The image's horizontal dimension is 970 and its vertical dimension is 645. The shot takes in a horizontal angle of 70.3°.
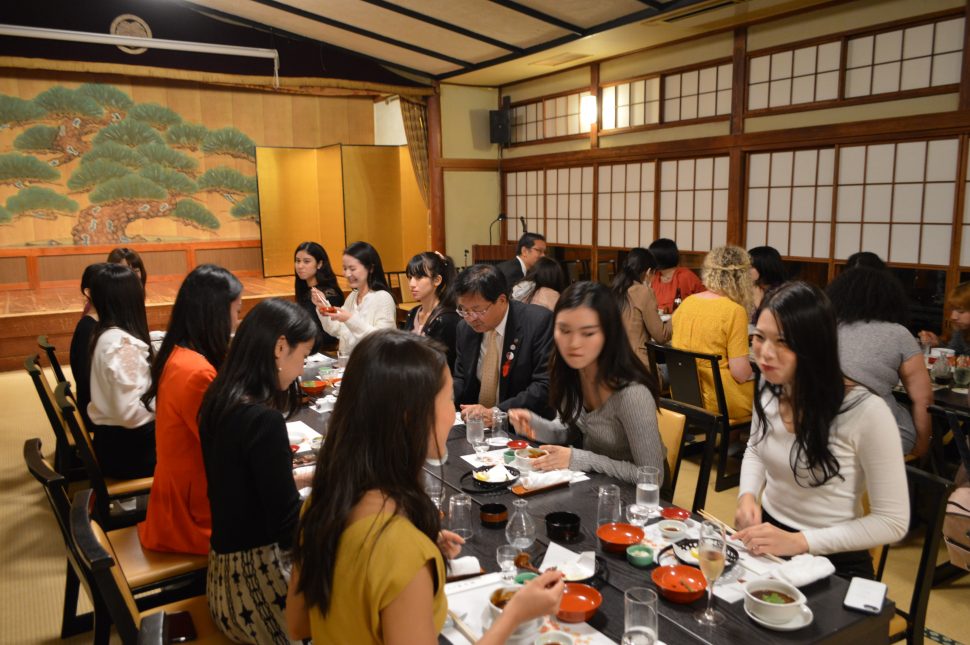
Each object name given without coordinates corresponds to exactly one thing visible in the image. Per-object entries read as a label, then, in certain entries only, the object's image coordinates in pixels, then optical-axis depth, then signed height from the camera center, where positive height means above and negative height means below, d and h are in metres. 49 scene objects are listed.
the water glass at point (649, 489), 1.93 -0.73
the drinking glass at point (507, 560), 1.58 -0.76
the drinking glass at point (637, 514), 1.86 -0.78
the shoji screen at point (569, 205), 7.69 +0.24
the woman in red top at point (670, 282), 5.77 -0.48
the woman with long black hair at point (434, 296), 3.58 -0.38
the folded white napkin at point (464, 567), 1.60 -0.79
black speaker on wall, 8.58 +1.26
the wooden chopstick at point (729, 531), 1.65 -0.79
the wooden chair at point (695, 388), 3.80 -0.92
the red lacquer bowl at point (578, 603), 1.42 -0.79
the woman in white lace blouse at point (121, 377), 2.95 -0.63
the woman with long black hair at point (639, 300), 4.48 -0.48
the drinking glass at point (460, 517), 1.79 -0.75
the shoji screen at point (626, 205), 6.96 +0.22
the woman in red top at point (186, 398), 2.18 -0.53
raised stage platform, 7.30 -0.91
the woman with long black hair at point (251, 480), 1.77 -0.65
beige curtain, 8.61 +1.18
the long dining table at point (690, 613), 1.38 -0.81
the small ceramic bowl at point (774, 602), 1.39 -0.77
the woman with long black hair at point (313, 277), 4.79 -0.34
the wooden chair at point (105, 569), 1.48 -0.74
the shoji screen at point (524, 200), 8.45 +0.34
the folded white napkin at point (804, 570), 1.53 -0.77
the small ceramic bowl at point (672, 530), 1.77 -0.79
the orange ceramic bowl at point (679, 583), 1.48 -0.78
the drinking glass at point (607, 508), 1.82 -0.74
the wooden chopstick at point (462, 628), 1.37 -0.81
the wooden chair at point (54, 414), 3.17 -0.84
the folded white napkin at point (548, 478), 2.10 -0.77
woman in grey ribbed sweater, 2.19 -0.52
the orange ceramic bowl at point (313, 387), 3.27 -0.75
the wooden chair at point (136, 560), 2.03 -1.09
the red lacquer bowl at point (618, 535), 1.70 -0.78
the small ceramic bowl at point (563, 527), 1.76 -0.76
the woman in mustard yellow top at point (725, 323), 3.82 -0.55
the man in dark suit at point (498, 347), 2.99 -0.55
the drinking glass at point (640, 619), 1.33 -0.76
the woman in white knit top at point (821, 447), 1.75 -0.58
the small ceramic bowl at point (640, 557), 1.64 -0.78
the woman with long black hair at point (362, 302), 4.29 -0.46
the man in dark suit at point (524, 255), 6.04 -0.25
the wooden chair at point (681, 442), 2.28 -0.76
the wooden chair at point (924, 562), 1.83 -0.91
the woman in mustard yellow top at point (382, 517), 1.11 -0.49
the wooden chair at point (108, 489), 2.74 -1.09
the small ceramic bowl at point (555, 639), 1.33 -0.79
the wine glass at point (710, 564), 1.42 -0.69
